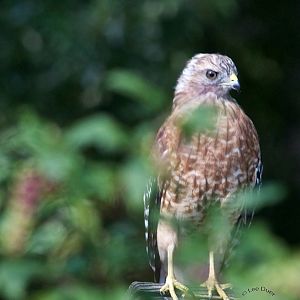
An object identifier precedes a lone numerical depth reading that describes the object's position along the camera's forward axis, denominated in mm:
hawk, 9805
